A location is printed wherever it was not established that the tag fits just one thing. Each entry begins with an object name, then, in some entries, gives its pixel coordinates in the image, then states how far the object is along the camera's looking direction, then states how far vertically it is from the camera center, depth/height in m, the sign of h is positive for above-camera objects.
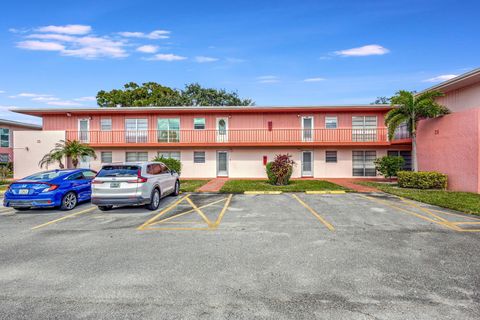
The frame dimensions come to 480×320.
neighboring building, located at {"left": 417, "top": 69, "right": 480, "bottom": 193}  13.42 +1.09
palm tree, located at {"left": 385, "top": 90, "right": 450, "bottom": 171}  15.86 +2.82
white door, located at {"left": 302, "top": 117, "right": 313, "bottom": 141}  22.02 +2.46
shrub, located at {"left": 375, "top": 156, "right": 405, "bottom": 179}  18.41 -0.49
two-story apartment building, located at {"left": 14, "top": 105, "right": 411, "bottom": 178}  21.53 +1.91
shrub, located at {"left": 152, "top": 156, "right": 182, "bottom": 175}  19.25 -0.20
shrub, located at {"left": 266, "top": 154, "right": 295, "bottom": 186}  17.38 -0.77
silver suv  9.08 -0.82
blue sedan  9.68 -1.08
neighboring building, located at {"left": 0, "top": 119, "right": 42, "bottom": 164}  27.83 +2.52
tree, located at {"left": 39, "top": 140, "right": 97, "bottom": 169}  18.45 +0.65
